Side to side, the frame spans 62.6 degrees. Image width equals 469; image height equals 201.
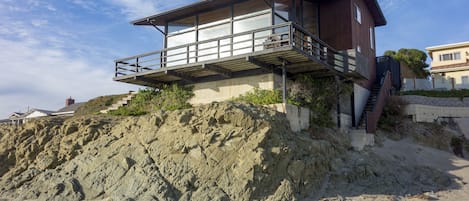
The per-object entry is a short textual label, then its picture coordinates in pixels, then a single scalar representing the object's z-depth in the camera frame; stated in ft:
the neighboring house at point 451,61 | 120.57
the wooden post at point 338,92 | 62.75
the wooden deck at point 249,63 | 52.54
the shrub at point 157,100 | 66.44
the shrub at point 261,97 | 54.75
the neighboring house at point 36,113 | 131.58
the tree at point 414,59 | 127.54
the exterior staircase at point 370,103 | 69.85
